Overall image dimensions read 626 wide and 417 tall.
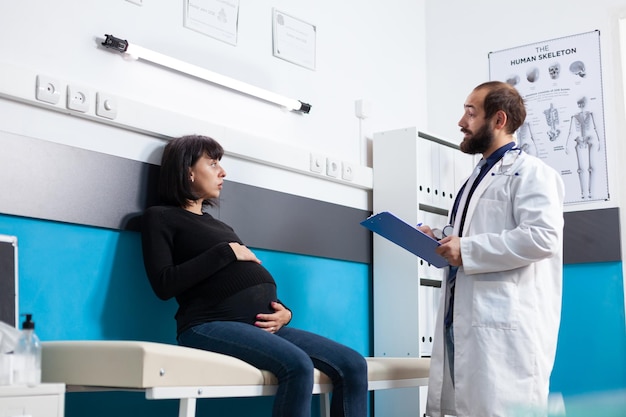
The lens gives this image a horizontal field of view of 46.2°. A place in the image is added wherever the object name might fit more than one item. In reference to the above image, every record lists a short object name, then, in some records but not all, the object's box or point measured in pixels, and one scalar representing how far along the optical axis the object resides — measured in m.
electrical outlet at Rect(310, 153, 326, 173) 3.03
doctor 2.19
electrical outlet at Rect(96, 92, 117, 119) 2.25
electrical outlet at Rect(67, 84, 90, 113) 2.17
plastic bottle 1.53
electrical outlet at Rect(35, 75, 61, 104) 2.10
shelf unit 3.15
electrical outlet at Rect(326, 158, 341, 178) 3.12
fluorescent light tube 2.34
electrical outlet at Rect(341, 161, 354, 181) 3.18
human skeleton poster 3.36
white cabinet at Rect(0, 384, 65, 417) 1.44
